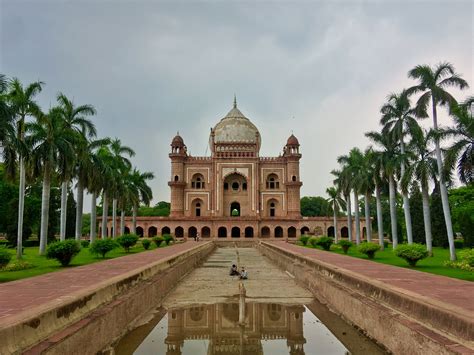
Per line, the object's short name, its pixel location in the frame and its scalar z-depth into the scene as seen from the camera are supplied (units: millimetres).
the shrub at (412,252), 13984
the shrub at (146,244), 26047
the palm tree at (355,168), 29078
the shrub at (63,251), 13531
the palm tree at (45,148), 19562
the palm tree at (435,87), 19297
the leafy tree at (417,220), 34688
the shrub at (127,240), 22844
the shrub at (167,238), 31755
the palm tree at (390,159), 23972
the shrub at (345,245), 22453
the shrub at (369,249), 18297
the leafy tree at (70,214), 41100
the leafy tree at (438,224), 31469
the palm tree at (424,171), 19516
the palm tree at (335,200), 38466
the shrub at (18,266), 12524
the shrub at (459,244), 32766
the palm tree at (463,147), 15837
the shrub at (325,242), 25641
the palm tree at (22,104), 18406
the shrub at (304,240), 33344
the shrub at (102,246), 17656
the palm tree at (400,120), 22531
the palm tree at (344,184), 30997
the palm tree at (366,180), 27080
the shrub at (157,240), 29297
